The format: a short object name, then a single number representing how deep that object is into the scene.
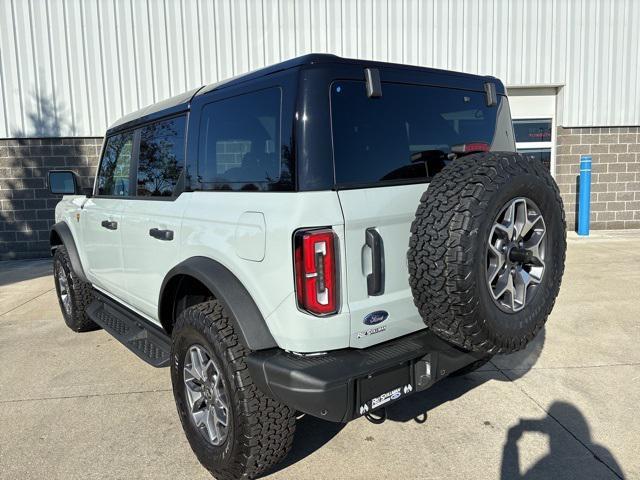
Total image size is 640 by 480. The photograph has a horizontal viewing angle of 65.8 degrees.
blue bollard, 9.91
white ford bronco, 2.04
